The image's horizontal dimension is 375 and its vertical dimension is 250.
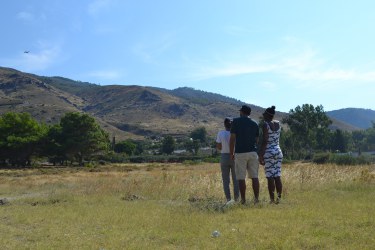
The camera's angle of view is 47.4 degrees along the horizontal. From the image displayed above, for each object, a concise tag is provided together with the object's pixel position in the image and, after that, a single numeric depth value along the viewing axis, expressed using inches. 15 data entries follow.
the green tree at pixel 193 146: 4271.7
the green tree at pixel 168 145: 4315.9
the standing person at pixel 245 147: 339.6
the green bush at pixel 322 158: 1525.6
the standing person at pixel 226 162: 368.2
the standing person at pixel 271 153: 343.6
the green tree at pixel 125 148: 3989.7
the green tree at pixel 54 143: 2469.2
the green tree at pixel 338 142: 4217.5
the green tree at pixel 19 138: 2289.6
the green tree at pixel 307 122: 3108.3
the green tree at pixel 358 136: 5863.7
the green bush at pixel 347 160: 1170.6
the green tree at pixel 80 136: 2486.5
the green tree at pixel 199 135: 5216.5
